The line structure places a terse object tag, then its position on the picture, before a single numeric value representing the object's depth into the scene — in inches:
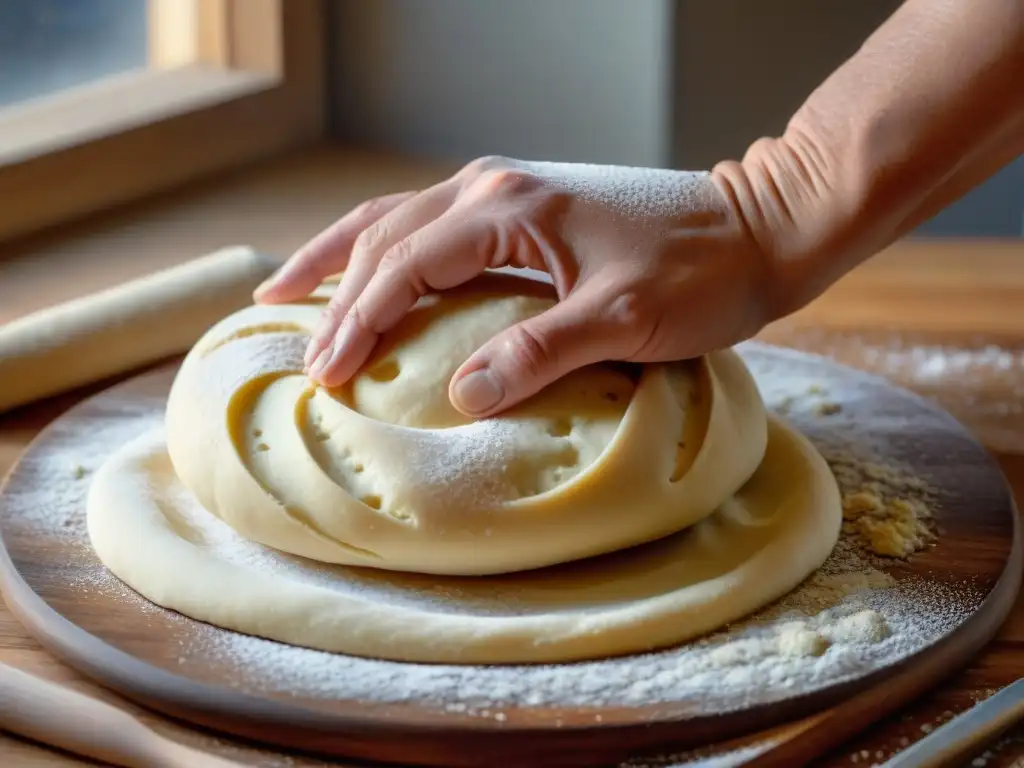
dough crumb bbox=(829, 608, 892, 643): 41.5
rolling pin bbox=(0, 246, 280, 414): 60.5
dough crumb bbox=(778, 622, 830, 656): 40.6
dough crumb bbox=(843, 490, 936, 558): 47.6
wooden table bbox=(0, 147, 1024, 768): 44.5
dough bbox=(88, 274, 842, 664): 41.4
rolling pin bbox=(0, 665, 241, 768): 38.2
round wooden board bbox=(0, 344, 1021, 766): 36.9
